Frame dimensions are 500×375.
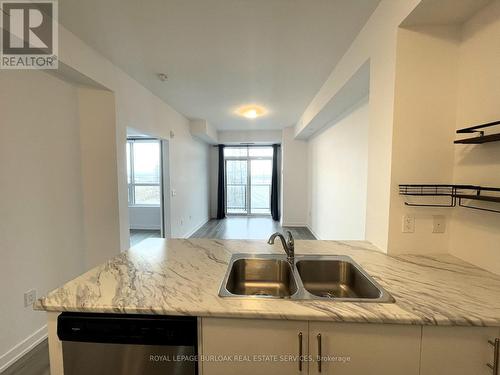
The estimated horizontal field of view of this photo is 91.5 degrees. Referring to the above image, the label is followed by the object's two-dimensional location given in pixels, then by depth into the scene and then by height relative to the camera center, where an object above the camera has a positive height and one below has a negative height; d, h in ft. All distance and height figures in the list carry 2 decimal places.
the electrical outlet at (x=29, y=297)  6.40 -3.27
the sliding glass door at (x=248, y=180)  25.34 -0.38
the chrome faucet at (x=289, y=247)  4.94 -1.45
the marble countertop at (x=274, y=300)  3.15 -1.76
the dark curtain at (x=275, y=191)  24.21 -1.43
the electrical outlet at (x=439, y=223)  5.16 -0.95
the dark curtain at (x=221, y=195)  24.56 -1.89
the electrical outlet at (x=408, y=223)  5.17 -0.96
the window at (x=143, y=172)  21.04 +0.31
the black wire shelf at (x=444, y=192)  4.58 -0.28
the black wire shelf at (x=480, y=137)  3.74 +0.67
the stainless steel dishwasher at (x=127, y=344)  3.32 -2.33
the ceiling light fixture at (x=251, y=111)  14.34 +4.07
